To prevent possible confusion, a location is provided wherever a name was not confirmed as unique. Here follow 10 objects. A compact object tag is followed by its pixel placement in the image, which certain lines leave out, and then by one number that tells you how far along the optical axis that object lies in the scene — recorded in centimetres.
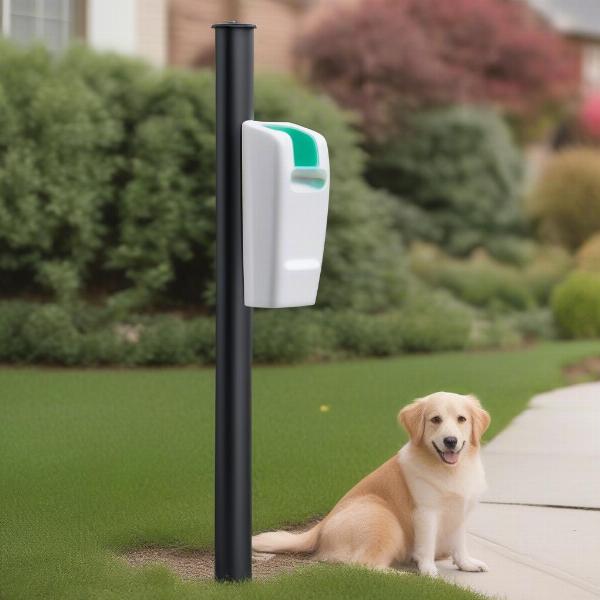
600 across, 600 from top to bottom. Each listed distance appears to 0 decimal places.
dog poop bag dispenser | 385
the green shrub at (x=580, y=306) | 1317
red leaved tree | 1778
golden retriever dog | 436
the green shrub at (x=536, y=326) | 1351
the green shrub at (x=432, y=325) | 1143
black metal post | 402
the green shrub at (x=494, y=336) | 1226
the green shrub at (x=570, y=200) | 1805
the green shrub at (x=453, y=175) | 1827
